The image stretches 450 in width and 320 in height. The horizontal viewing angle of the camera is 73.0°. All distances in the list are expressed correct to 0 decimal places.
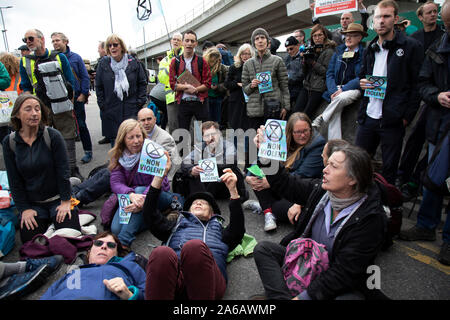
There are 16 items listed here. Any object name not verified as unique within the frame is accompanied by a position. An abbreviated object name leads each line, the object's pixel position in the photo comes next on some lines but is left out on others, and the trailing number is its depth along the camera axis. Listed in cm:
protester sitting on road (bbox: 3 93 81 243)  314
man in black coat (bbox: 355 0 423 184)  340
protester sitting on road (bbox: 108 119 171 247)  345
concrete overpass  1642
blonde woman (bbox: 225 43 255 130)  590
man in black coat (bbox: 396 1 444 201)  399
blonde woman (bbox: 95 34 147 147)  510
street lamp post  3038
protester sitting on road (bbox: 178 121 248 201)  411
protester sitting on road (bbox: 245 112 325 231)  341
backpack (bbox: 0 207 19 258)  301
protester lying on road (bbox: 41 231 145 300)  198
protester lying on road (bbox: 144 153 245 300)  193
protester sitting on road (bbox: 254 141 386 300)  185
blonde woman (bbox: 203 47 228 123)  609
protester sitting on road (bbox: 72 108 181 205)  402
